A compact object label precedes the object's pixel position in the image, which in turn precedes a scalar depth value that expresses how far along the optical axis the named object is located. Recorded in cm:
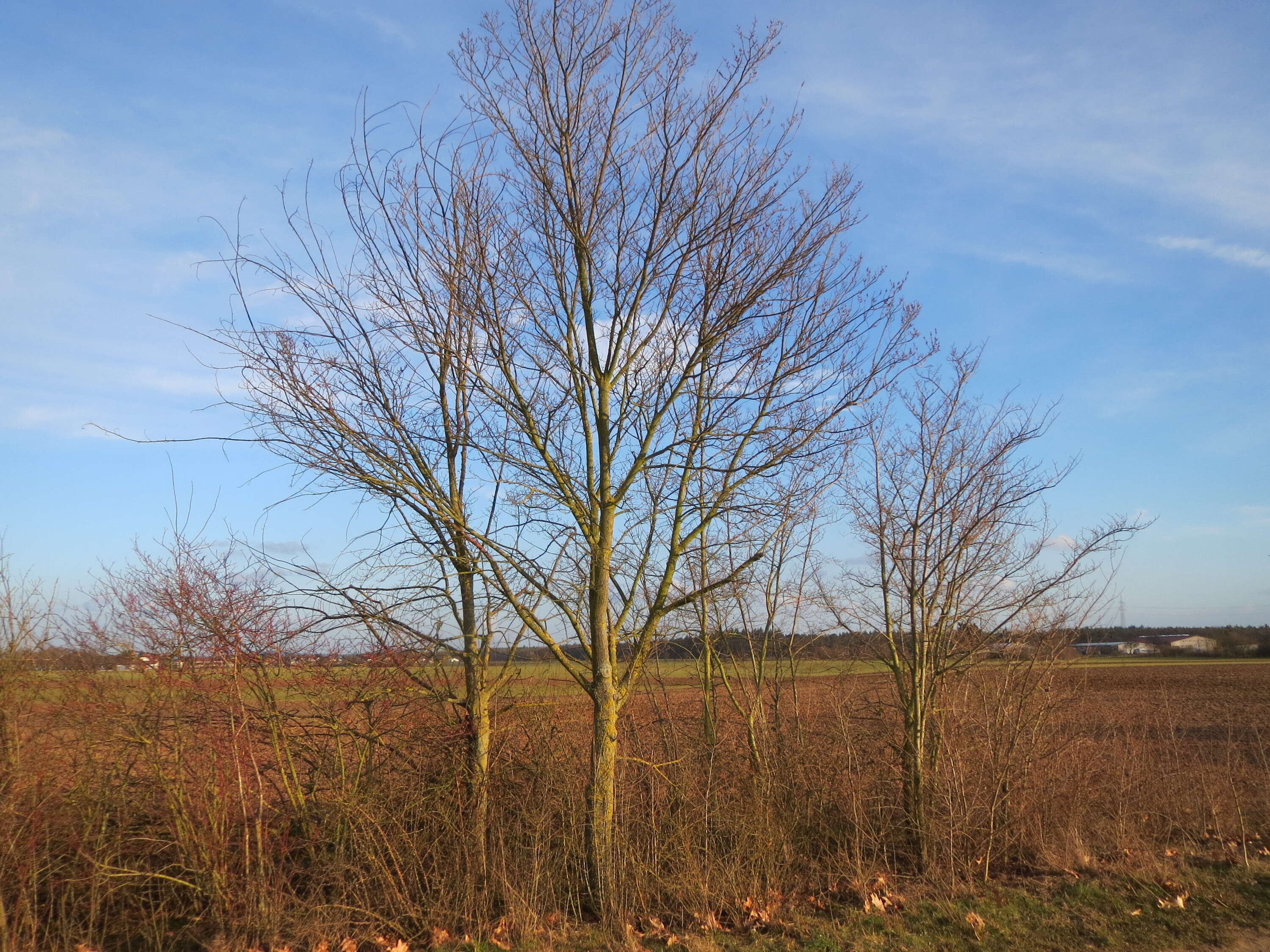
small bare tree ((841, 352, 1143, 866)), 900
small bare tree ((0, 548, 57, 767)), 631
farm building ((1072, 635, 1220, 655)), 4939
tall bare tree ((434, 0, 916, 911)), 646
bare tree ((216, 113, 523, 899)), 612
